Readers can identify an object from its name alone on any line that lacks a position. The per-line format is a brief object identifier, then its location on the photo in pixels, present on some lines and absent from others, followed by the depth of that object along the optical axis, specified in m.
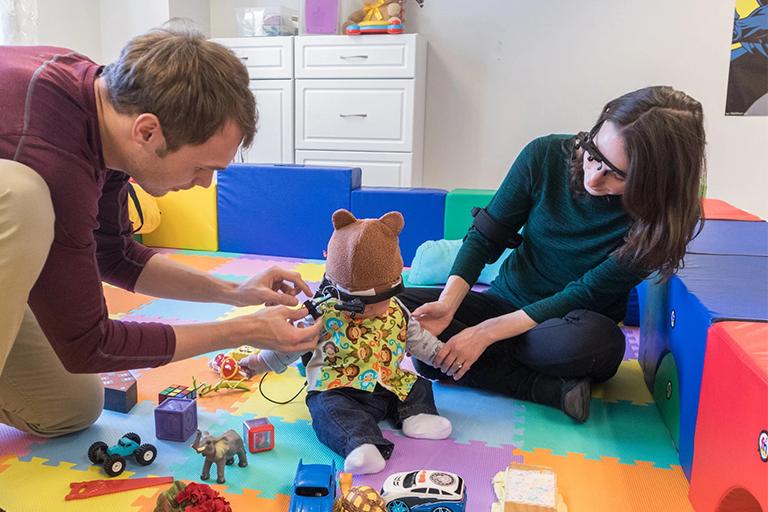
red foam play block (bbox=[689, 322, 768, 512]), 0.77
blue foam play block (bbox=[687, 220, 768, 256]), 1.41
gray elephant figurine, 1.04
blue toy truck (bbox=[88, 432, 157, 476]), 1.06
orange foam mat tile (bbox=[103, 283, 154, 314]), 1.91
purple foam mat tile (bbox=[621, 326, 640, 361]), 1.69
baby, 1.12
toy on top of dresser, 3.07
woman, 1.14
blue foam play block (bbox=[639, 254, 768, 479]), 1.02
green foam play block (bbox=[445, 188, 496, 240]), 2.30
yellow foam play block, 2.63
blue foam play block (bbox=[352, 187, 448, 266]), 2.36
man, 0.79
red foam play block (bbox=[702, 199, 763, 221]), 1.85
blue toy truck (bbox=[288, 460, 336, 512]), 0.92
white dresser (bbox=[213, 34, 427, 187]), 3.07
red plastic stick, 1.00
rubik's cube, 1.23
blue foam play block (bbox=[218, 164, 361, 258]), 2.49
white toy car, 0.93
